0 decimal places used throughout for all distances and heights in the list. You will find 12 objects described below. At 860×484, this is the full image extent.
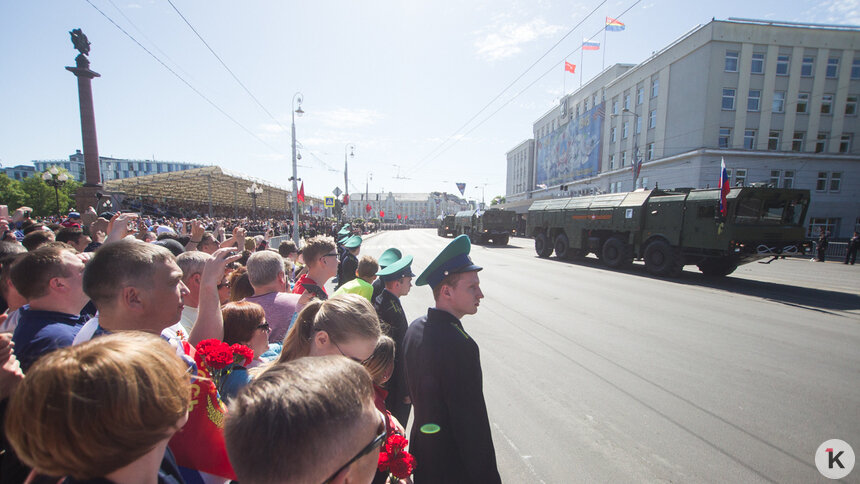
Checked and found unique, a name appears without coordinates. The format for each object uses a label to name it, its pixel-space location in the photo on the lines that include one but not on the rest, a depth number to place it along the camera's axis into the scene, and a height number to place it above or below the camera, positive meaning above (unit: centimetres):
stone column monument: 1038 +252
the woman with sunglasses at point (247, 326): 219 -73
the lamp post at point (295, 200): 1639 +48
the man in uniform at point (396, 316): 275 -94
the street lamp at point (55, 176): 1459 +130
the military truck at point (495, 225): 2788 -82
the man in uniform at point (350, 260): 591 -84
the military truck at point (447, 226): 3999 -143
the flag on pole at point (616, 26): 3099 +1753
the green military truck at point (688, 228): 1048 -30
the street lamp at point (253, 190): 2075 +117
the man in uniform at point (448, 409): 174 -100
